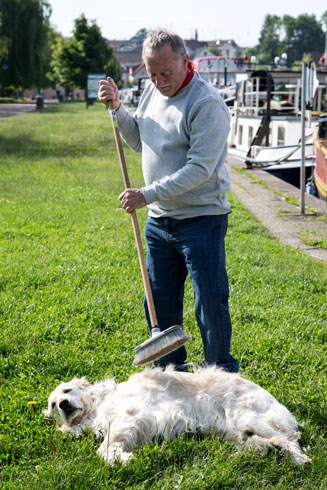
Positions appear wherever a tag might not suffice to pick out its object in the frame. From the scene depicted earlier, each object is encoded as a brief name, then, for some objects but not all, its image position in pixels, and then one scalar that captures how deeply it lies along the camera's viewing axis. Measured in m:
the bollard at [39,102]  49.58
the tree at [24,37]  34.12
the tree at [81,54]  60.34
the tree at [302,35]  159.88
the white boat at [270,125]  16.06
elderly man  3.06
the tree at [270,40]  161.38
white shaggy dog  2.83
